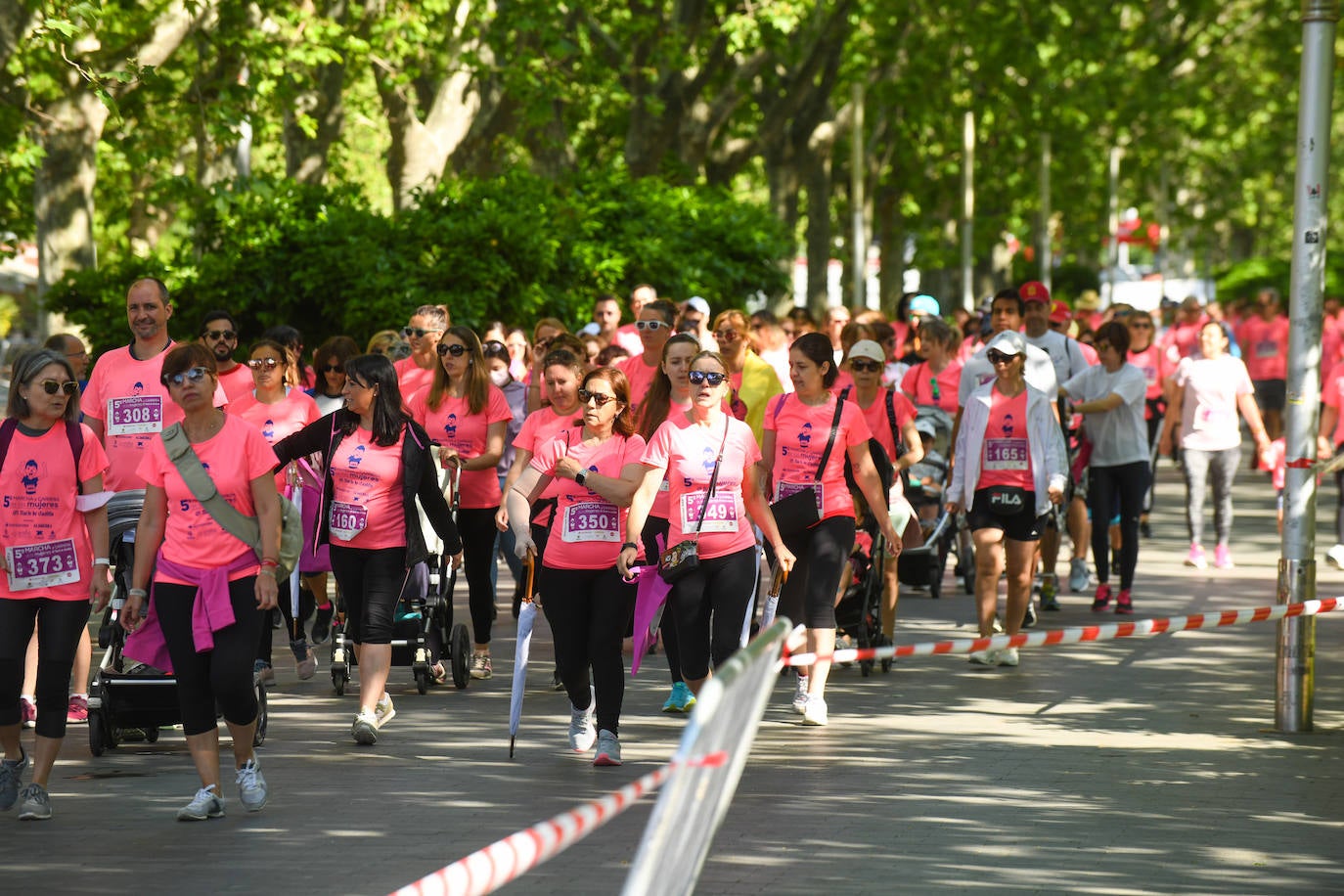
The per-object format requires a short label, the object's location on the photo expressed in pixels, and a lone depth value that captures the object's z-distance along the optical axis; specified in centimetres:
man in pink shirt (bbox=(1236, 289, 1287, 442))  4543
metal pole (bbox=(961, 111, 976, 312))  6842
